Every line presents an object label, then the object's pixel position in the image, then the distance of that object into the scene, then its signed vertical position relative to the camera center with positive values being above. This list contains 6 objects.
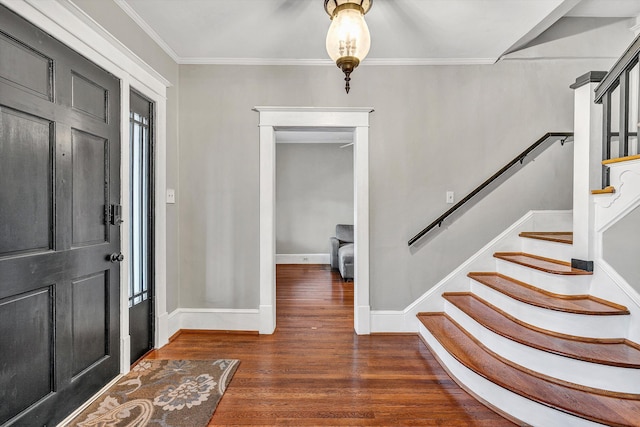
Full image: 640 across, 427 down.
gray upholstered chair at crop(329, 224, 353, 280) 5.07 -0.73
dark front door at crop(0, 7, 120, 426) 1.42 -0.10
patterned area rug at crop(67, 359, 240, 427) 1.74 -1.21
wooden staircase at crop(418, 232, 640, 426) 1.61 -0.87
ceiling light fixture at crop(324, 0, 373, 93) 1.66 +0.96
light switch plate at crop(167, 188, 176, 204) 2.79 +0.12
